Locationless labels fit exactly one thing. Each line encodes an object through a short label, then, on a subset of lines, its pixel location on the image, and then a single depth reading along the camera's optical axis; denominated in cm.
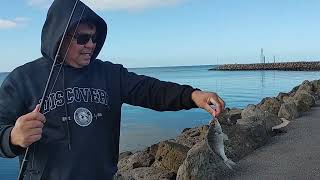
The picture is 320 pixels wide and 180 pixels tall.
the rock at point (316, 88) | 1579
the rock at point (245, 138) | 599
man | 157
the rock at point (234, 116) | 1072
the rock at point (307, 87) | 1556
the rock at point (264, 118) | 774
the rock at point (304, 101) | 1103
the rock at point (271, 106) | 1058
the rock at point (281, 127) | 794
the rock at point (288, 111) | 956
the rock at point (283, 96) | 1469
